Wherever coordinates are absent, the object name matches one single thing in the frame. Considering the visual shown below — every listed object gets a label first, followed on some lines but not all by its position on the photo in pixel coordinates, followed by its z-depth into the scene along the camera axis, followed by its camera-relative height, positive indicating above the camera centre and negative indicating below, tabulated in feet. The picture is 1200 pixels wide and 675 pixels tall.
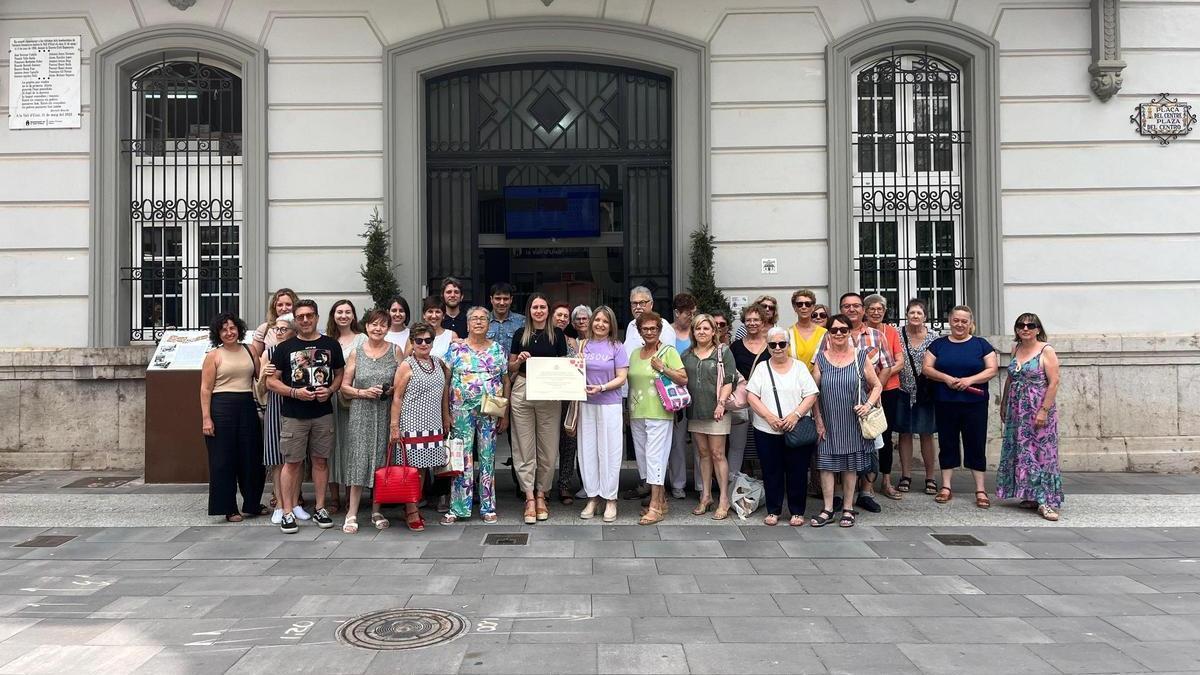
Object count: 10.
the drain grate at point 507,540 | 21.17 -5.32
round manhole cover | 14.44 -5.40
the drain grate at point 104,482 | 28.84 -5.06
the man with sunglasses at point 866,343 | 24.77 -0.15
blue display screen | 33.24 +5.35
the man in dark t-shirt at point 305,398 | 22.22 -1.57
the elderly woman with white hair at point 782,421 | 22.58 -2.32
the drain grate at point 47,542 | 21.40 -5.35
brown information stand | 27.27 -2.98
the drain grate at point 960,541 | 21.26 -5.45
